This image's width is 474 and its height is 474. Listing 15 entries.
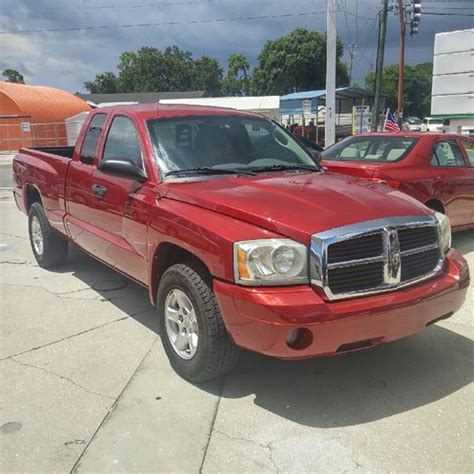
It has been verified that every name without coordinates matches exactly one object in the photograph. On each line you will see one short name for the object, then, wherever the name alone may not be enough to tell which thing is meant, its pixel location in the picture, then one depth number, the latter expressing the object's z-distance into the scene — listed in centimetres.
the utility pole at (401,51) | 2967
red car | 700
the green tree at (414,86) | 9388
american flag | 2014
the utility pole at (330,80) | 1413
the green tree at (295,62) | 6800
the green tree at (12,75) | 10359
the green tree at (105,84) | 9594
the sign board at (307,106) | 2103
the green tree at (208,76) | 10031
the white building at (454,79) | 1883
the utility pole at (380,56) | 2392
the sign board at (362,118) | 2259
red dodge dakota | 317
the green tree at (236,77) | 9313
